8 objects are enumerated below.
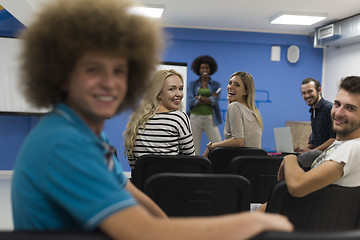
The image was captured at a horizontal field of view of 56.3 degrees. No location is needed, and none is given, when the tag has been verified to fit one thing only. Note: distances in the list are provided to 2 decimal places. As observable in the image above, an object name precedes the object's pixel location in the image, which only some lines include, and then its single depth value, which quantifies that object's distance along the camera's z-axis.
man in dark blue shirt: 3.78
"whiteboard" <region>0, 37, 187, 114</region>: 5.33
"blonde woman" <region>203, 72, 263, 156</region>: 2.98
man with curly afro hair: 0.62
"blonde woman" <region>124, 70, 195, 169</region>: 2.21
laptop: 2.81
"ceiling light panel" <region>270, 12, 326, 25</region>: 5.17
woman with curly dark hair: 5.00
